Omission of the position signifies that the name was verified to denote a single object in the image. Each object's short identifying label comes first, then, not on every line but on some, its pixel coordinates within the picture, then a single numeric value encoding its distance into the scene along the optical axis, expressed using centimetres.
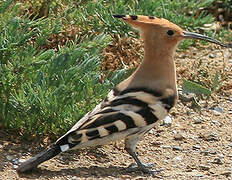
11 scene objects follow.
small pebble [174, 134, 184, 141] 1002
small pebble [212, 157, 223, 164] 927
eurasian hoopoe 825
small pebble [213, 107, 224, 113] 1096
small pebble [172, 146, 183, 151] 972
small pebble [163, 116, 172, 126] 1039
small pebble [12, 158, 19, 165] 867
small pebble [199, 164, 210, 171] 903
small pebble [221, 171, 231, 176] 870
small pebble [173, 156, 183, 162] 938
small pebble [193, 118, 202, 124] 1058
